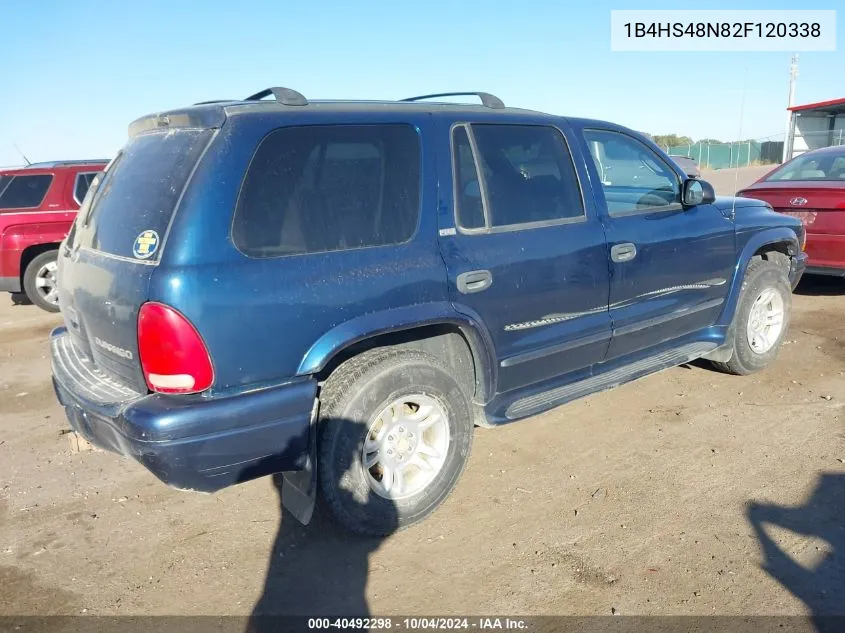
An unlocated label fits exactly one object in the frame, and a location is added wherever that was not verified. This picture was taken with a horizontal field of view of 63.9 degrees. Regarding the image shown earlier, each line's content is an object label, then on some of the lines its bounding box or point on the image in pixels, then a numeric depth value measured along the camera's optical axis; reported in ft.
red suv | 26.27
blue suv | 8.54
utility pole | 69.82
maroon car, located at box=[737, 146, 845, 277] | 21.54
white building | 70.08
